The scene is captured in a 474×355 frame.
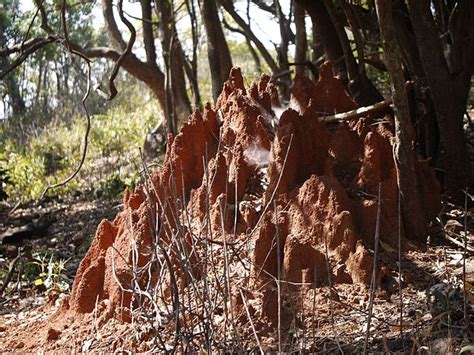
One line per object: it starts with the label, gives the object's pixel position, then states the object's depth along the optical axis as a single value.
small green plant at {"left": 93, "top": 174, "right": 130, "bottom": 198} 11.52
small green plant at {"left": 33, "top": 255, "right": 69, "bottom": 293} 6.25
